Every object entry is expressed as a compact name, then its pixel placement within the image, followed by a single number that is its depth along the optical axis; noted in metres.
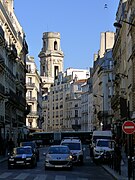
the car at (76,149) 35.47
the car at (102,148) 37.71
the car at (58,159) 29.88
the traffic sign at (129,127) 22.77
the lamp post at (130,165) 22.30
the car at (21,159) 32.03
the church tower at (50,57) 184.75
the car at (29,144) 41.18
